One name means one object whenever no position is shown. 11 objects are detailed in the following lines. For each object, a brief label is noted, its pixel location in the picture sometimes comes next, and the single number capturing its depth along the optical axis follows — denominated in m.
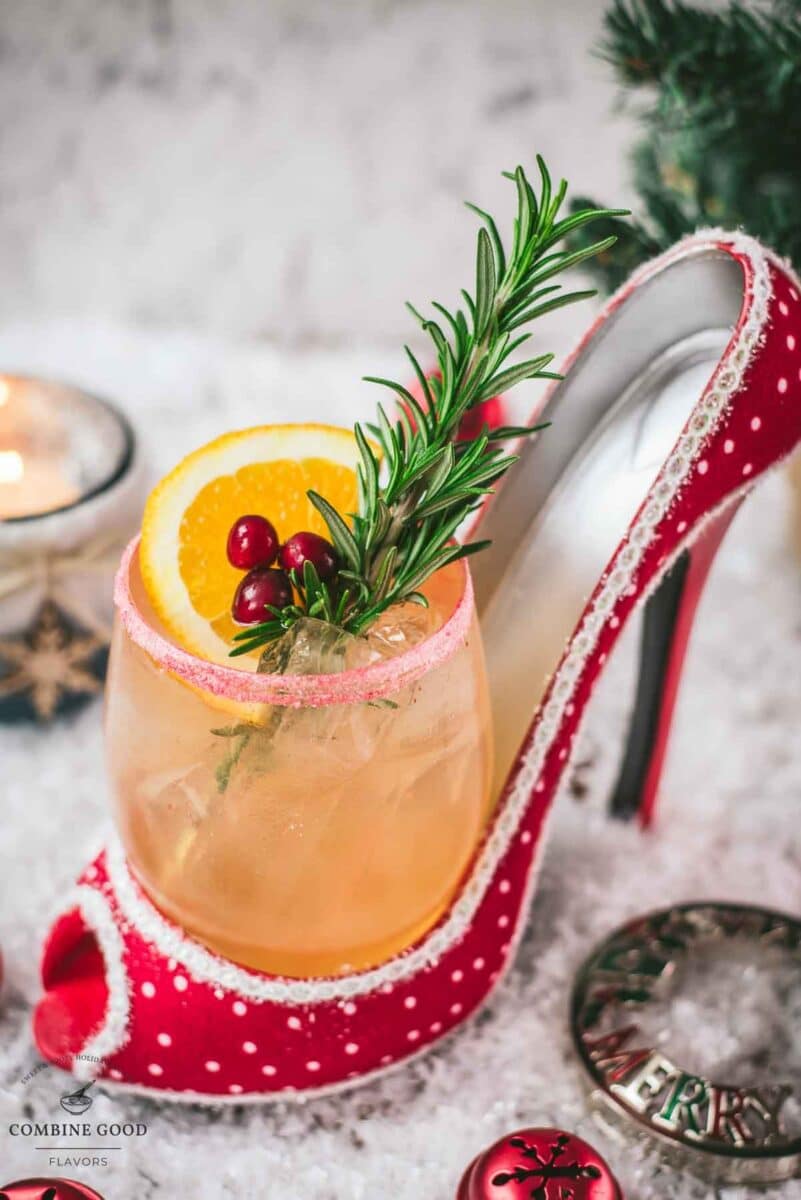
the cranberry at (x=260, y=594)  0.52
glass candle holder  0.85
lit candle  0.93
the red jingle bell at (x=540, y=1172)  0.52
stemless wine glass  0.52
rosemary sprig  0.53
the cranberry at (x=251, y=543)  0.53
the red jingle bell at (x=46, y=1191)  0.52
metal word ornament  0.60
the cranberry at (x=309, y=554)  0.52
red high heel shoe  0.59
